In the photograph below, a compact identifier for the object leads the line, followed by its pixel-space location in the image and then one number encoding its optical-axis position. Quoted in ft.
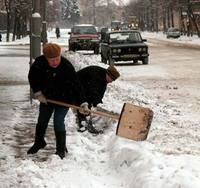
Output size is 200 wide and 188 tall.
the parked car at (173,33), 253.65
